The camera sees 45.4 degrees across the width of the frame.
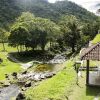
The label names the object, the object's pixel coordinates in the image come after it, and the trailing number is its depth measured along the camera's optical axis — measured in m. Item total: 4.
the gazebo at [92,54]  13.52
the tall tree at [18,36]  36.28
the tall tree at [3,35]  41.49
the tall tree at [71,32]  38.61
